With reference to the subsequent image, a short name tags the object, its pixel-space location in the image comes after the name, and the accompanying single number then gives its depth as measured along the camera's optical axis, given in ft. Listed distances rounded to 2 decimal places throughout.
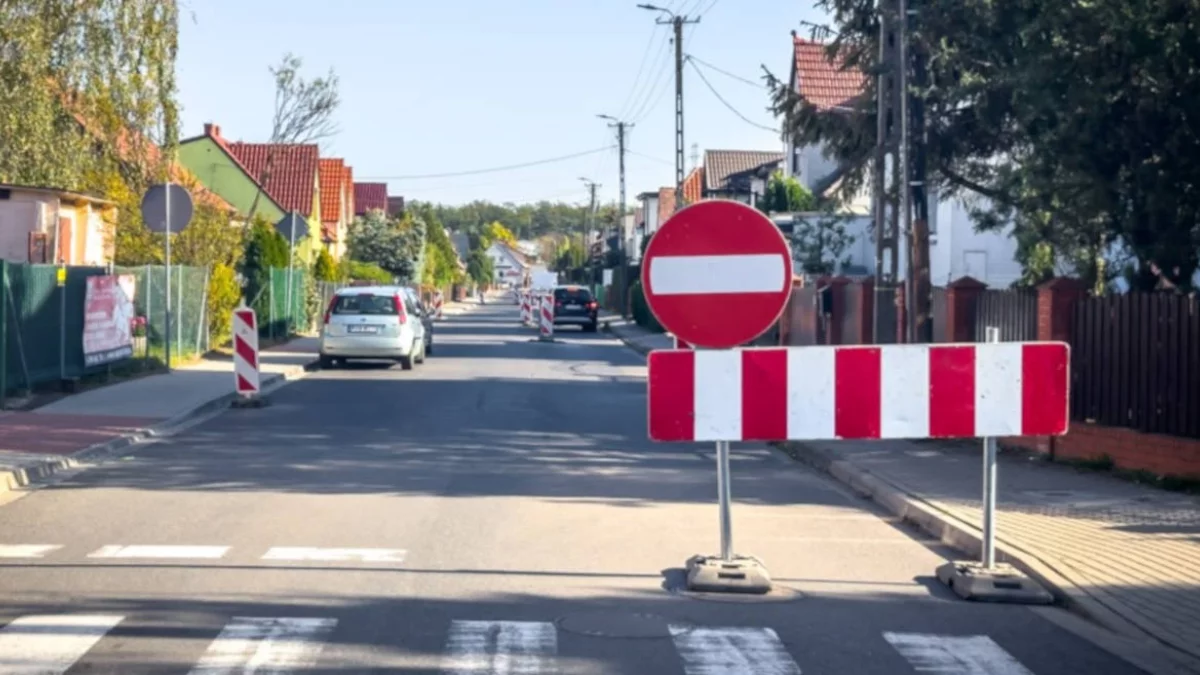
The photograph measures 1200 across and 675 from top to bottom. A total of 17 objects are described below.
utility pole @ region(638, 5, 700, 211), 145.28
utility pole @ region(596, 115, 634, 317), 225.76
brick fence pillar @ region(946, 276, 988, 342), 60.49
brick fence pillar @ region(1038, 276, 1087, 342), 50.47
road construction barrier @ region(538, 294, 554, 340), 149.69
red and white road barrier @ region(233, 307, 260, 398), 66.90
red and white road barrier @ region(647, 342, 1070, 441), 28.58
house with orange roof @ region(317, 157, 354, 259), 248.52
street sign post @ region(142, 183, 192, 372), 74.84
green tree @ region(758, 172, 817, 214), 155.43
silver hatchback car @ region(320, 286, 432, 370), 96.68
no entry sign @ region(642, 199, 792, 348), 27.91
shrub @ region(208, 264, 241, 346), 103.09
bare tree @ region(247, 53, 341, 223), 123.65
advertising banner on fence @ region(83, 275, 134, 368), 72.95
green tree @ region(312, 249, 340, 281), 169.07
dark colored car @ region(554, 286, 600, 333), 179.93
